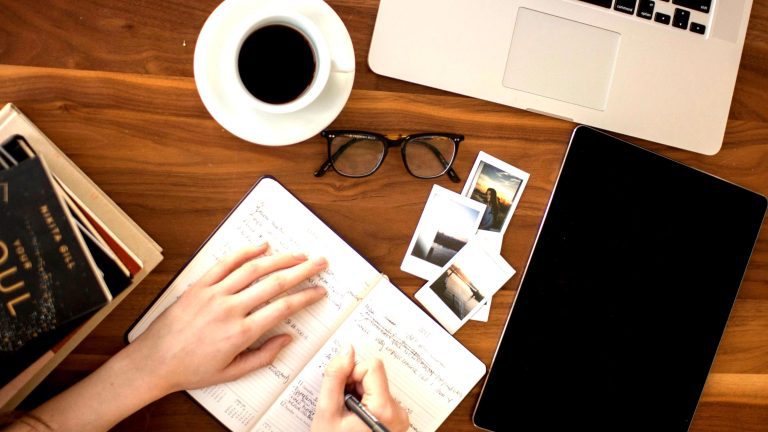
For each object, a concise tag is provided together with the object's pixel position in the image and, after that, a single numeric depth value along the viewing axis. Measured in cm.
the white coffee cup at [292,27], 60
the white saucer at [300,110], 63
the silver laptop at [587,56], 73
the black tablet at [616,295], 78
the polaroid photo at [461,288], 77
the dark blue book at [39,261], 58
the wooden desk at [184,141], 70
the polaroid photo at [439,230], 78
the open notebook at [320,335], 73
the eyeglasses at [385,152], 75
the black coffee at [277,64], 62
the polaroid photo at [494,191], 78
